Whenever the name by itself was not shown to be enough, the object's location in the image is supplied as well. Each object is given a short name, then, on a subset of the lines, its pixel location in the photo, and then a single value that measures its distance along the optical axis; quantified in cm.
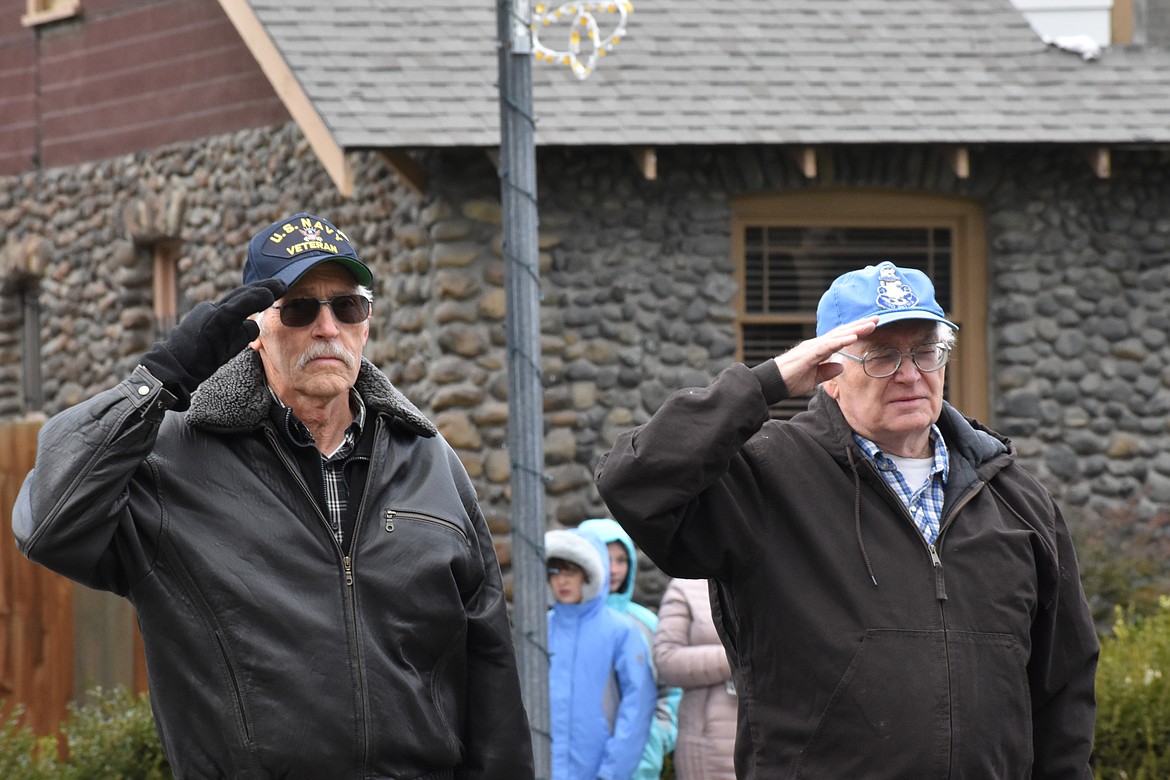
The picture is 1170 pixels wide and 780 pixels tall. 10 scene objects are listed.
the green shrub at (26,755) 1258
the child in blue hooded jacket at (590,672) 1298
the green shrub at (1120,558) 2012
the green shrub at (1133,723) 1252
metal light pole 1084
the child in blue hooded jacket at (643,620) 1299
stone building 1991
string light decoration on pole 1172
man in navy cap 629
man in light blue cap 671
